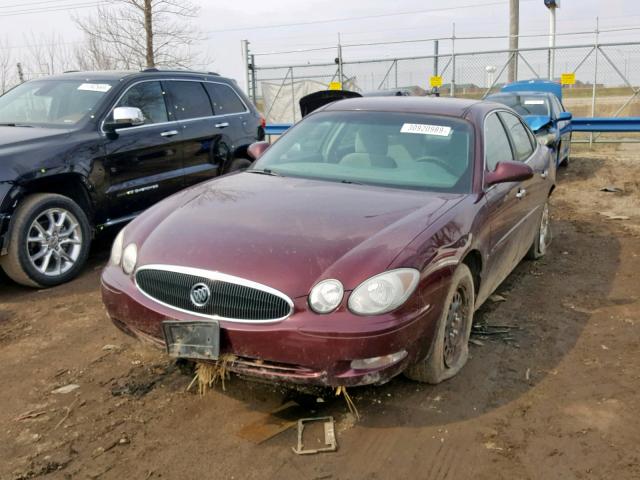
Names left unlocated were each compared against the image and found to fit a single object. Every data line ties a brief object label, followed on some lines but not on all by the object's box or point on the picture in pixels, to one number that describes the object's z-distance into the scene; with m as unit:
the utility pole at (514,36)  17.98
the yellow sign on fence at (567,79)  16.66
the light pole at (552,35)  17.44
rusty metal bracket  2.98
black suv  5.20
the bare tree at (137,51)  17.17
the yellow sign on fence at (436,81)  18.08
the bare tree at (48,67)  19.98
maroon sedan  2.96
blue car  10.27
